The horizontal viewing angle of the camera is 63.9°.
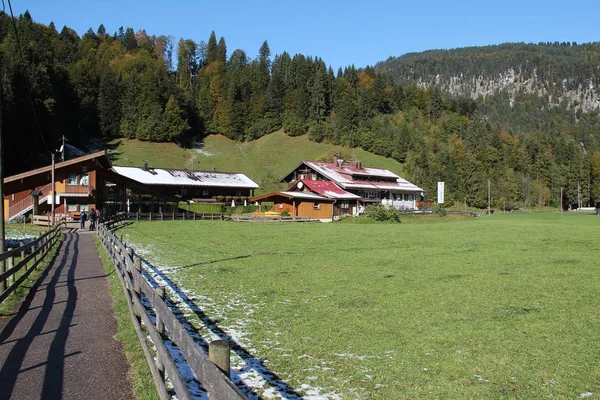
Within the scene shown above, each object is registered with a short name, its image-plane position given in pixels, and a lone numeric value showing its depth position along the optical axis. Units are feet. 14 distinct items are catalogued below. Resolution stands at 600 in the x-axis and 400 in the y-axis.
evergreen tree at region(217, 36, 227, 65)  579.48
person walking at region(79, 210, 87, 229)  131.03
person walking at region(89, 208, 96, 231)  126.93
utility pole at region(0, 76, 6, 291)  40.04
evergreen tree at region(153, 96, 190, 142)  369.09
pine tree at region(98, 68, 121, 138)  368.07
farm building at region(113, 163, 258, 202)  225.56
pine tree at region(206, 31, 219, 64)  579.48
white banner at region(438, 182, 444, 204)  281.13
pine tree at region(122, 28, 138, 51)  544.05
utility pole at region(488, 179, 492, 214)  335.51
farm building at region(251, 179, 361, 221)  204.33
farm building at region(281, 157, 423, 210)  251.19
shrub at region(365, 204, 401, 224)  179.52
